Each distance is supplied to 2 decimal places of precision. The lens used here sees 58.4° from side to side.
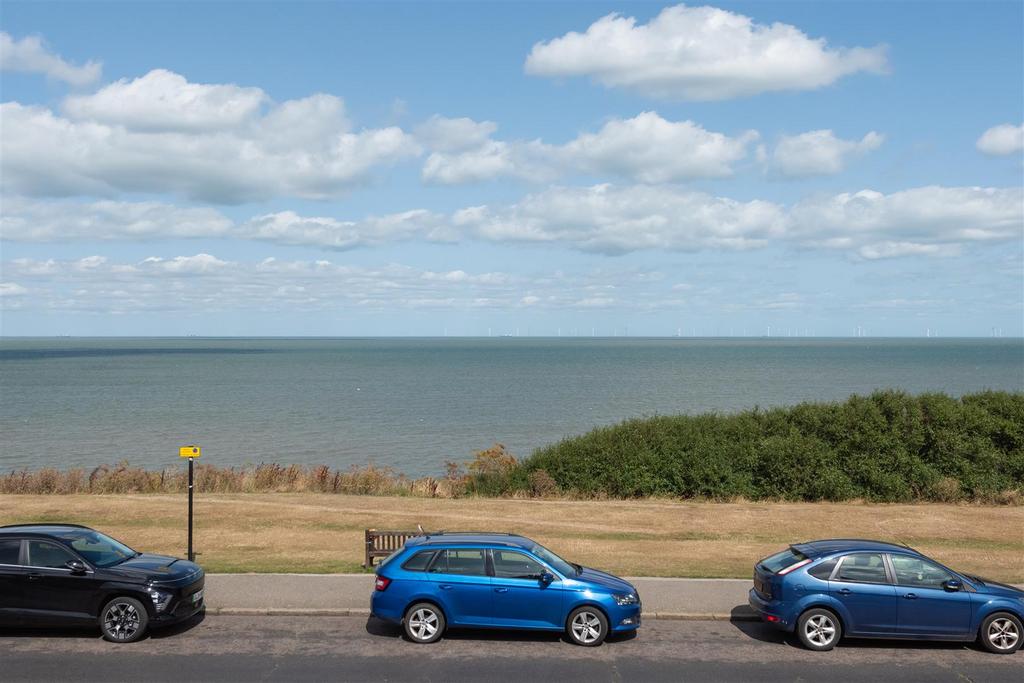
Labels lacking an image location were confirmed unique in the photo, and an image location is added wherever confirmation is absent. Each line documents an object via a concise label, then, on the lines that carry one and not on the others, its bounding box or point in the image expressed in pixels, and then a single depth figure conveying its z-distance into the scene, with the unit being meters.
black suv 13.09
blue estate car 13.05
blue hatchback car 12.98
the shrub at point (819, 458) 28.89
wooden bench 17.56
